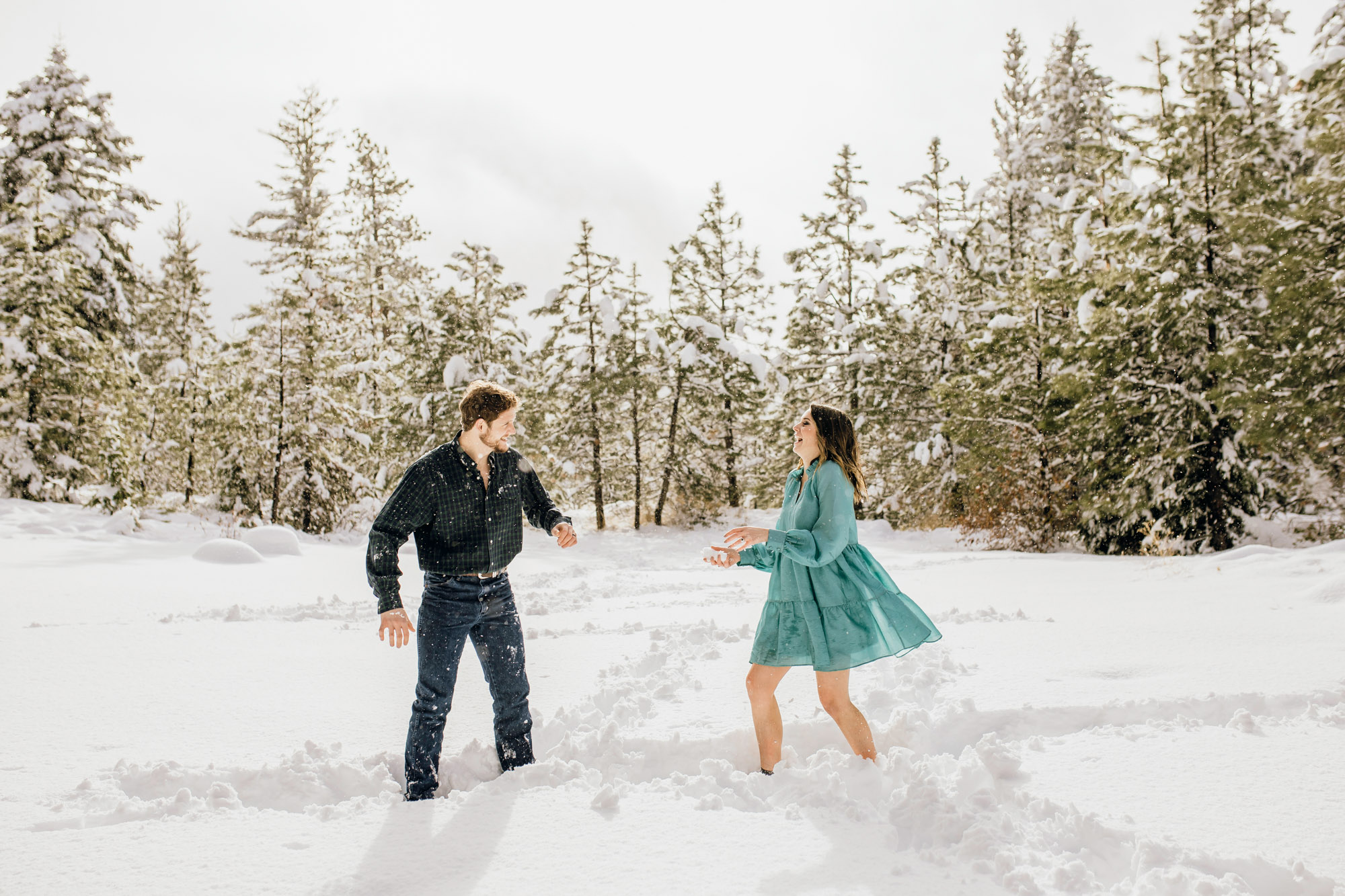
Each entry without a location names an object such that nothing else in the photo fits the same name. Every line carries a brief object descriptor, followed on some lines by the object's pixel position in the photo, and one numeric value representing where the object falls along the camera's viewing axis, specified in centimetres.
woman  343
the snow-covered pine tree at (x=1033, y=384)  1348
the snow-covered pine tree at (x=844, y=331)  2202
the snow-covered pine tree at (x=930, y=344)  1975
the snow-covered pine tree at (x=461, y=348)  2041
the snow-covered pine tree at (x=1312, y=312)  1001
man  336
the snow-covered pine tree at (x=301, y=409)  1730
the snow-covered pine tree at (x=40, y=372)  1427
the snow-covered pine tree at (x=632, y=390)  2186
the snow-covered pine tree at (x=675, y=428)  2247
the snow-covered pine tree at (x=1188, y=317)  1128
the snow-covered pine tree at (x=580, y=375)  2194
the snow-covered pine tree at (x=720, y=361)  2259
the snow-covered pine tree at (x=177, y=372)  2356
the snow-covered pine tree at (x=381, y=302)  2098
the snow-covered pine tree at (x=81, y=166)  1984
